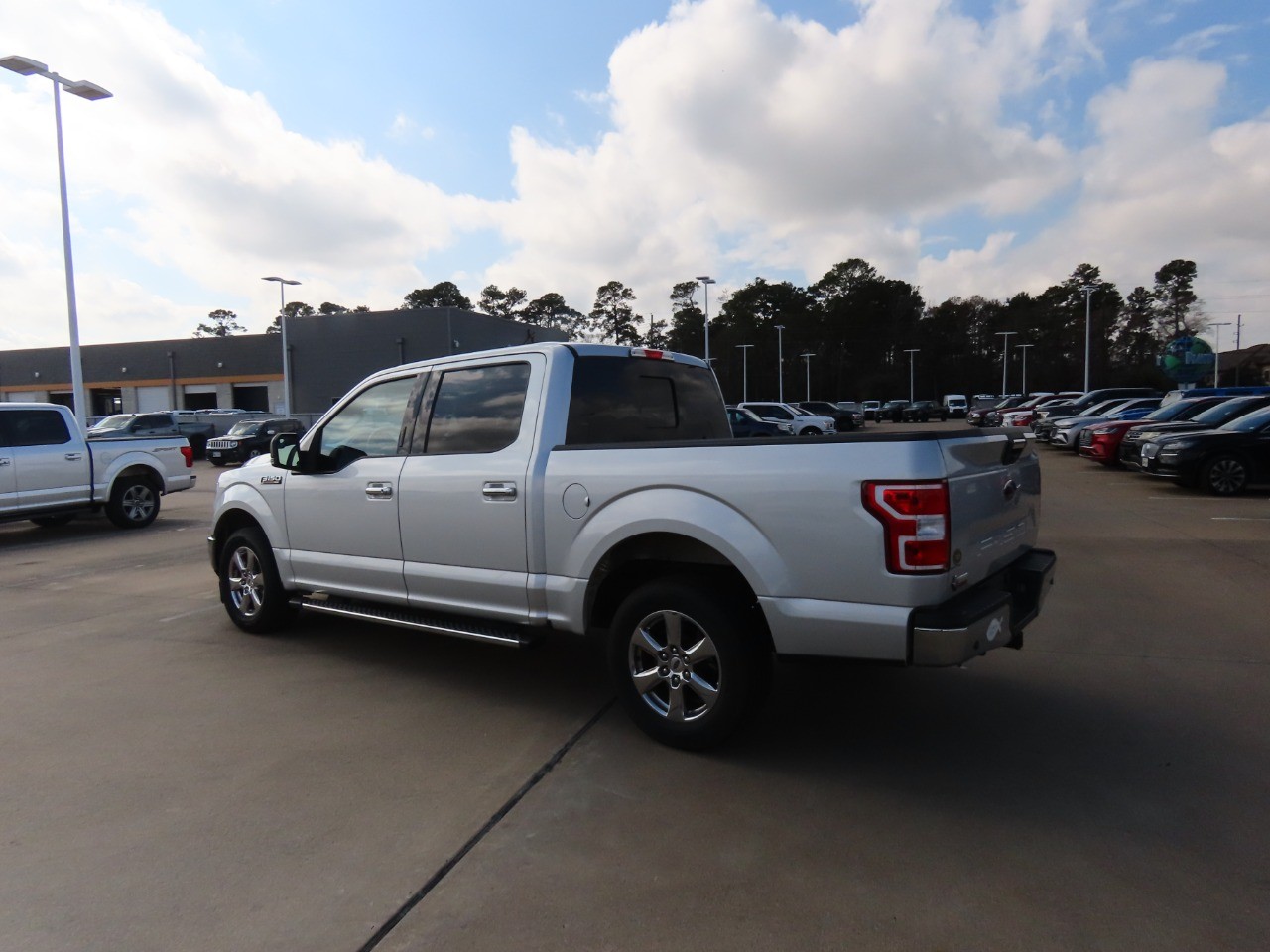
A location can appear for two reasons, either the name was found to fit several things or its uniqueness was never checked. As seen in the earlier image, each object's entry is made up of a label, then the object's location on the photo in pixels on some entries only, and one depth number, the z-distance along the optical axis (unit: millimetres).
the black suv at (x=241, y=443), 27406
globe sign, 45125
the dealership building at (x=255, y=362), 48500
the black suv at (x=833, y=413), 43844
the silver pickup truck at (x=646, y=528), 3436
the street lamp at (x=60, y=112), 18234
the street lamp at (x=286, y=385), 43188
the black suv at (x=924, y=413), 60312
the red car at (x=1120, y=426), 19406
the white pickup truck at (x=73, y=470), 11570
